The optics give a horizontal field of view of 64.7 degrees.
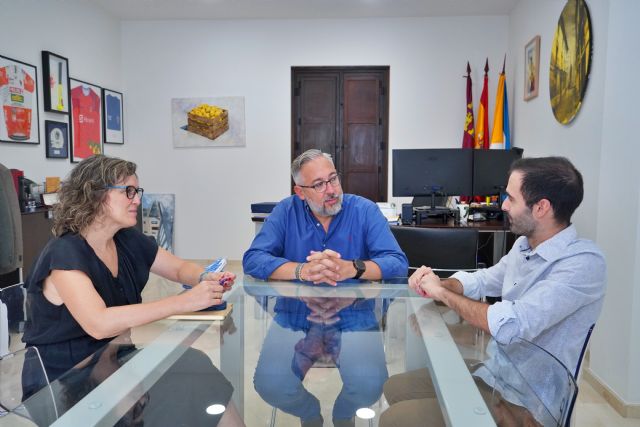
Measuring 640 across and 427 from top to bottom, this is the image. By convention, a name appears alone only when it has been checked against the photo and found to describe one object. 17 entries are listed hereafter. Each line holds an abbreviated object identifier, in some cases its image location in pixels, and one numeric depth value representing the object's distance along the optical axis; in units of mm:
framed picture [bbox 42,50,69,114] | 4797
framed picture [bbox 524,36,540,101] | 4605
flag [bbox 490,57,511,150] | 5566
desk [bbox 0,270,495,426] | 1069
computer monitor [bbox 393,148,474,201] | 4078
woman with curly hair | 1511
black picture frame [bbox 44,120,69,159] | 4875
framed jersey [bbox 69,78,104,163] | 5312
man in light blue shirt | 1388
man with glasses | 2172
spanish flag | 5844
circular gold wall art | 3234
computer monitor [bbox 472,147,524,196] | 4133
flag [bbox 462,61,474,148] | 5961
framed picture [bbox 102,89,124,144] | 6016
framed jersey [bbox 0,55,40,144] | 4250
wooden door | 6316
